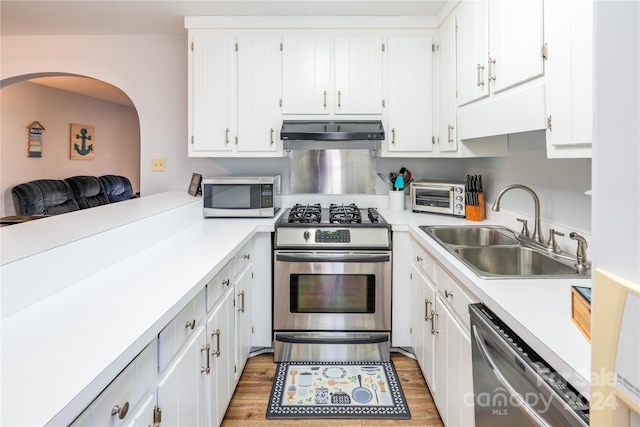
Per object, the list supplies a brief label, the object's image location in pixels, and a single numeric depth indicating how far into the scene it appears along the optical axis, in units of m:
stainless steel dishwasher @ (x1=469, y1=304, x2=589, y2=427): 0.76
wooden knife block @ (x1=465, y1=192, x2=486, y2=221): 2.47
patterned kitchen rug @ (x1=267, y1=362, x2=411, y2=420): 1.93
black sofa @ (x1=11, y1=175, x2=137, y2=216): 4.04
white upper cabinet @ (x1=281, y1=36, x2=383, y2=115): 2.65
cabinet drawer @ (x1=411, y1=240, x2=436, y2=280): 1.94
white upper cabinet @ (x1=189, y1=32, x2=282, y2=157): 2.64
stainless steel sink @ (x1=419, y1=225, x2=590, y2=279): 1.54
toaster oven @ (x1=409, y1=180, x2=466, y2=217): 2.58
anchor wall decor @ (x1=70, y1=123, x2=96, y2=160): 5.67
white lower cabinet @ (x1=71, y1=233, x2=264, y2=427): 0.86
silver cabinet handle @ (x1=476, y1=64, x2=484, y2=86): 1.93
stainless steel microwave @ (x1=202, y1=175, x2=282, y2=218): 2.57
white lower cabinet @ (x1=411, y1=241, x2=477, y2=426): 1.42
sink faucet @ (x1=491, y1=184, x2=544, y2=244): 1.70
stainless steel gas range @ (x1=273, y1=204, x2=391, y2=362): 2.35
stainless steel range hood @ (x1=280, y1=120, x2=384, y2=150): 2.53
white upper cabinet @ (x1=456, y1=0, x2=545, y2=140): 1.45
